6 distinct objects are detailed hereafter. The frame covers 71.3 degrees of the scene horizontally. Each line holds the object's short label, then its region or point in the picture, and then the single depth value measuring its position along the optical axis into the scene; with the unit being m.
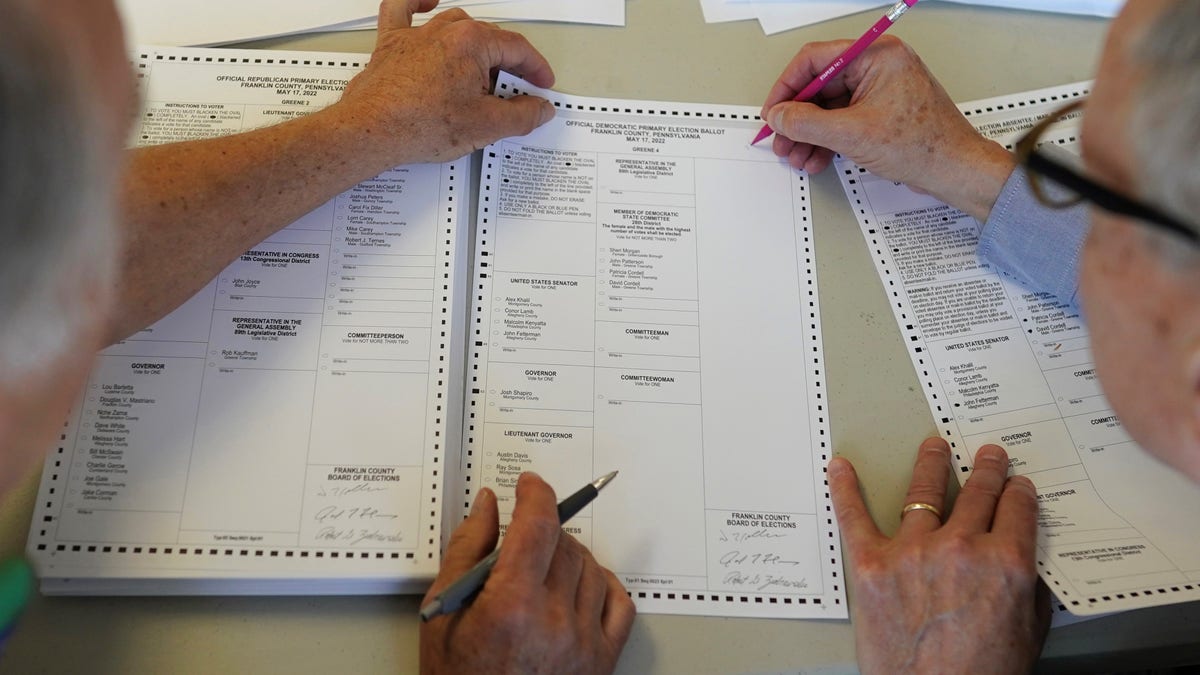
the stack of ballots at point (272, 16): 1.01
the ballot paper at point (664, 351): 0.81
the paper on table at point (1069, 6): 1.14
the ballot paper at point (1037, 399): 0.80
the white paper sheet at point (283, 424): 0.76
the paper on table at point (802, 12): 1.10
